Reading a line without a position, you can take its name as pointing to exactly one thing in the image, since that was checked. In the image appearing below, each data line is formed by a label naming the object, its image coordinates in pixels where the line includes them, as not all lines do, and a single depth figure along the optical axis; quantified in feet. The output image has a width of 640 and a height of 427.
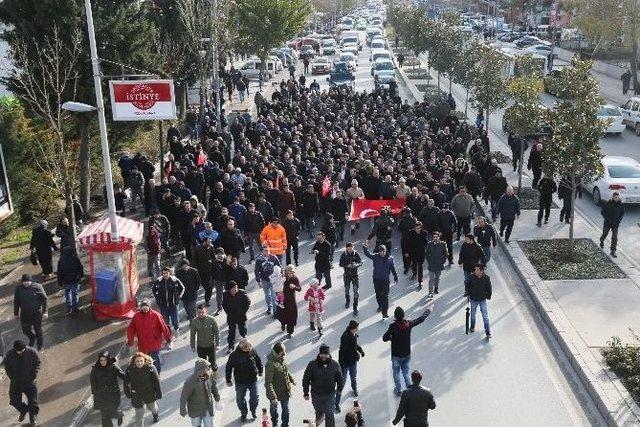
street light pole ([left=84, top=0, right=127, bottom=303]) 45.70
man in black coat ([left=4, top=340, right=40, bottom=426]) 34.14
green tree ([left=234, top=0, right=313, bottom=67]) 149.28
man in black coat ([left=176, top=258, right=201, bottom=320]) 43.29
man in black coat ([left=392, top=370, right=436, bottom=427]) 29.58
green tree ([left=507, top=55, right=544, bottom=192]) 68.03
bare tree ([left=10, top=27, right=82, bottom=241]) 56.80
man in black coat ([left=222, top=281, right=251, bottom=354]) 40.65
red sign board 48.88
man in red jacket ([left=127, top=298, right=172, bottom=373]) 37.06
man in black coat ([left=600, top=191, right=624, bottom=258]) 54.39
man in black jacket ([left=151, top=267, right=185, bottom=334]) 42.01
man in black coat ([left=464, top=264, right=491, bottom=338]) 41.52
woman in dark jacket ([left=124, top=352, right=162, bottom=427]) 32.73
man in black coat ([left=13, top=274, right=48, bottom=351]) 41.32
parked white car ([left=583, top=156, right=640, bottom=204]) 65.51
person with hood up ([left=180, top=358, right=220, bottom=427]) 31.35
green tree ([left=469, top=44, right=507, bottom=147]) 85.51
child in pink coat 42.29
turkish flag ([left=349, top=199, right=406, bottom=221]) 60.59
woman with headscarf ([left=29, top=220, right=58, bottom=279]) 51.78
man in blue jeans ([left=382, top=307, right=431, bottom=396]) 35.09
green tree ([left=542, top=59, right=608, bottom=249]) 52.75
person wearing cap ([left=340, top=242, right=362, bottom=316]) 45.80
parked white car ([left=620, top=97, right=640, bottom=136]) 102.83
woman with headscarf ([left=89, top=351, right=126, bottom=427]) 32.32
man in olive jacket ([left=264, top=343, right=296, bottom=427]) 32.32
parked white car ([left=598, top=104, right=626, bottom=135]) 100.22
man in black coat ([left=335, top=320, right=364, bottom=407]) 34.86
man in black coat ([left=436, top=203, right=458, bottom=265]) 52.70
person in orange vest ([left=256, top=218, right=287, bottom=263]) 51.44
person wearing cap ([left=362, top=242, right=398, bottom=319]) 44.19
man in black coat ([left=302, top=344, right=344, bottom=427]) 31.72
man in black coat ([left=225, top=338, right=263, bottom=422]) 33.12
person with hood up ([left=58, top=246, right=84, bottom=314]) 46.34
